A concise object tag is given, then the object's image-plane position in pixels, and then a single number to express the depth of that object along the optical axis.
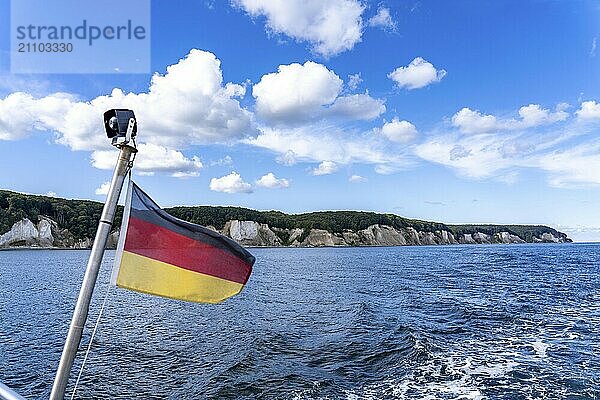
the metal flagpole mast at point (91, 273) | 3.37
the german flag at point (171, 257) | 4.23
